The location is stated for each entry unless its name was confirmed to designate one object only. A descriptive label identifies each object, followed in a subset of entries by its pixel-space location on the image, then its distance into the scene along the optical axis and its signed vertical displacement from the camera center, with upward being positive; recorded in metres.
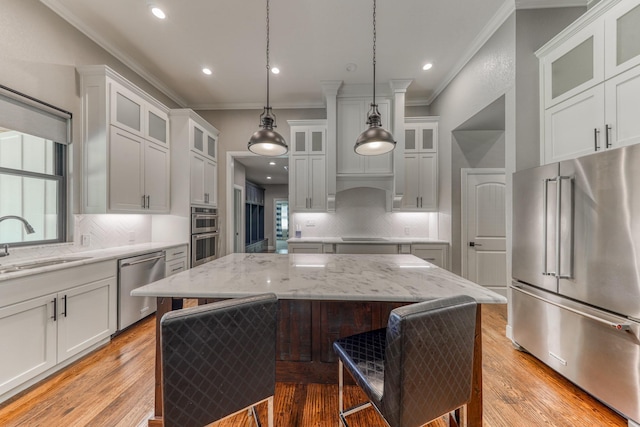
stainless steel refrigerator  1.51 -0.40
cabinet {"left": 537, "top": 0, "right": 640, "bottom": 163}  1.65 +0.99
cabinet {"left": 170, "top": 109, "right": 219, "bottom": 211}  3.70 +0.81
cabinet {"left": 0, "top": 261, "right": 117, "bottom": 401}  1.71 -0.85
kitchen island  1.33 -0.41
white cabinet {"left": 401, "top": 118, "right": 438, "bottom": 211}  4.09 +0.79
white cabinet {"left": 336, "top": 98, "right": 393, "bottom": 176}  3.98 +1.21
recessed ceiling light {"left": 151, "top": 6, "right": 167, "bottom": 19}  2.48 +2.02
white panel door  3.72 -0.18
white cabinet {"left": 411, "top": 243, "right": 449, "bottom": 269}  3.81 -0.58
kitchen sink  1.89 -0.42
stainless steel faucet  1.99 -0.12
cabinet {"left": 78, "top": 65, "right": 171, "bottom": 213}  2.67 +0.79
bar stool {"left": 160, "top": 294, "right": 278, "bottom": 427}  0.92 -0.57
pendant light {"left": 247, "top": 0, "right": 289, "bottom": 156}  2.10 +0.61
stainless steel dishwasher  2.60 -0.75
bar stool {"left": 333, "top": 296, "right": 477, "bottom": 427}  0.91 -0.57
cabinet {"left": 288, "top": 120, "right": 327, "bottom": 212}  4.14 +0.79
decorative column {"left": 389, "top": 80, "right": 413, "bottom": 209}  3.84 +1.28
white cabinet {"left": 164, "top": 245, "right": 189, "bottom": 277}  3.30 -0.64
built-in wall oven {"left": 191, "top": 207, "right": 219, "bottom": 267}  3.78 -0.35
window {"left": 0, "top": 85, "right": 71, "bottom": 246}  2.13 +0.41
